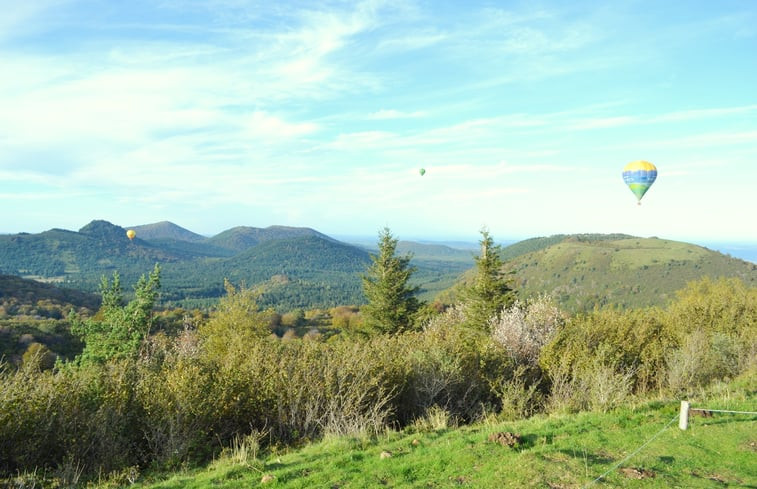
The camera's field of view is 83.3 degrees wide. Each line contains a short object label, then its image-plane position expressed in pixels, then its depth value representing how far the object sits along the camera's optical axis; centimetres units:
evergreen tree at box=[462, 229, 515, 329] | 3005
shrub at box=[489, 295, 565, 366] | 1714
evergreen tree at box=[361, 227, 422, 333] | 3284
